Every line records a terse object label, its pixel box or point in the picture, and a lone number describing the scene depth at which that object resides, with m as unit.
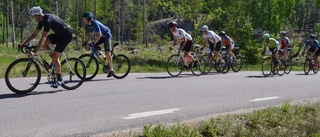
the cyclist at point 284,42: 18.64
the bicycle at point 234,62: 17.67
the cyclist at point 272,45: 16.48
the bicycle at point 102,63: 11.49
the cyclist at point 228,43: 17.52
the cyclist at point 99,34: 11.25
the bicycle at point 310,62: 19.50
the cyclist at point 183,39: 14.08
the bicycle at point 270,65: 16.47
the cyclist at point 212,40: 16.08
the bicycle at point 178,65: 14.55
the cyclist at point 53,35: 8.33
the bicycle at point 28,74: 8.53
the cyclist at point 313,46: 18.76
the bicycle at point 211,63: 16.27
